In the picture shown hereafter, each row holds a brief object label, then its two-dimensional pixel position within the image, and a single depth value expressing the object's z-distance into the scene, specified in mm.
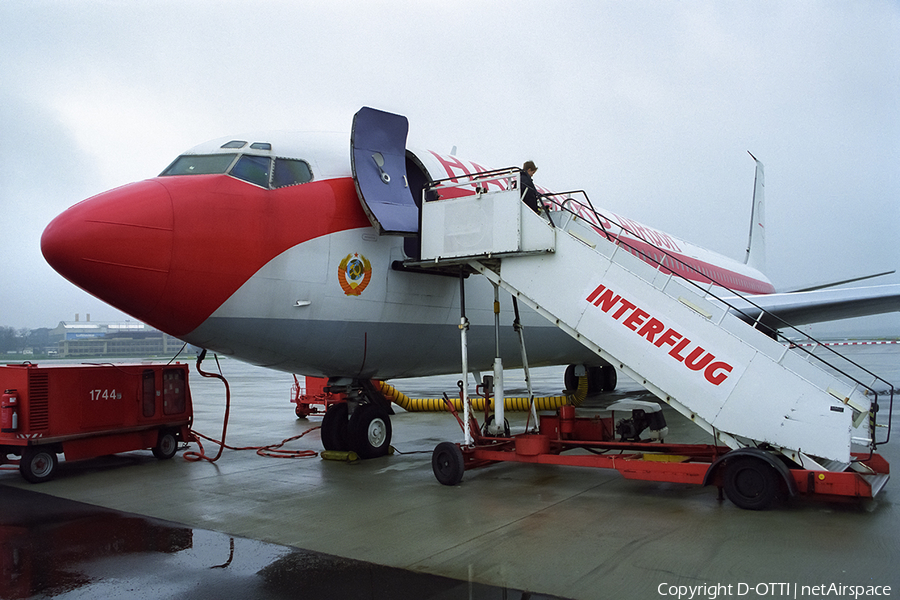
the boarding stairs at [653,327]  6152
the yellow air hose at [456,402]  15875
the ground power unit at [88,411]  8320
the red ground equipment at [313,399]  15001
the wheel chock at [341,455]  9289
